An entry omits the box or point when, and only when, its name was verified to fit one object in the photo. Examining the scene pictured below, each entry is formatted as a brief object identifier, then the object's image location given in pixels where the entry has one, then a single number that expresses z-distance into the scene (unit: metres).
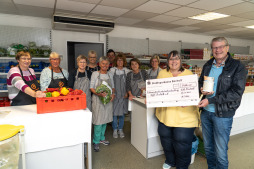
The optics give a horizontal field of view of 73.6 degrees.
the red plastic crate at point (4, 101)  3.30
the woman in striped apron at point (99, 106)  2.75
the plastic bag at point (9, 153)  1.17
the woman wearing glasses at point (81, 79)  2.65
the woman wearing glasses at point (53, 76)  2.46
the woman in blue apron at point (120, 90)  3.23
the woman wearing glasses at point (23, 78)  2.17
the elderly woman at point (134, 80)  3.18
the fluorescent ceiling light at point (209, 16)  3.89
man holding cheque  1.71
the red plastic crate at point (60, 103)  1.71
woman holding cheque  2.00
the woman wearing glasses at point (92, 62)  2.97
